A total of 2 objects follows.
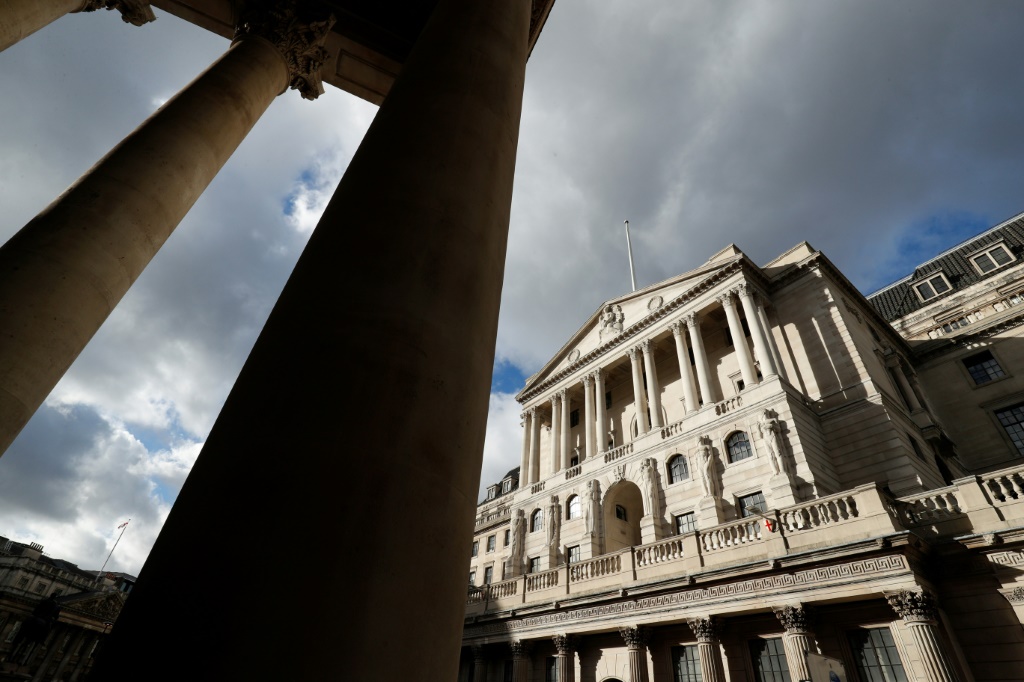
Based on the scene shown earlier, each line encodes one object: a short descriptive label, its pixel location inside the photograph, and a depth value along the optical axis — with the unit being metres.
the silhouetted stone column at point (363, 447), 1.70
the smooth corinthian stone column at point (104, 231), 4.73
